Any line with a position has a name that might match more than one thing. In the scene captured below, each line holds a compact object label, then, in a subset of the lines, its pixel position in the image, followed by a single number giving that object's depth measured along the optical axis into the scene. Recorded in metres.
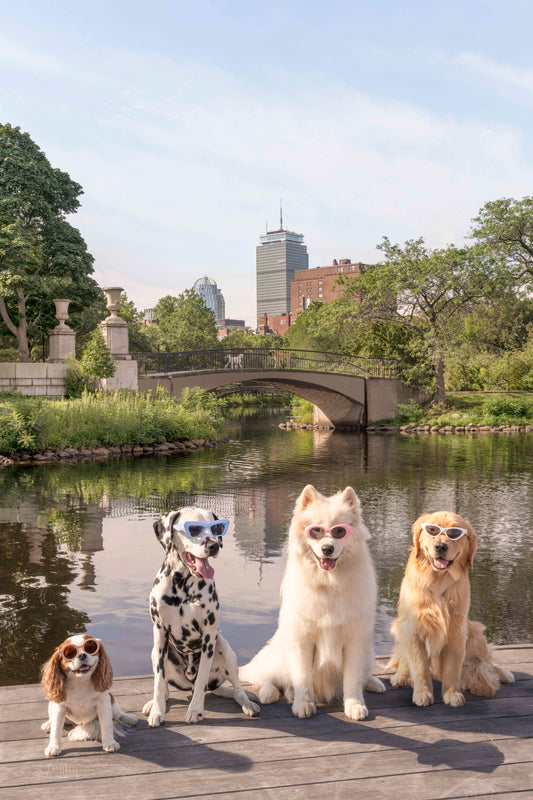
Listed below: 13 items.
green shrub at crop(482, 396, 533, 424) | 39.16
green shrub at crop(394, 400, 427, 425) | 41.22
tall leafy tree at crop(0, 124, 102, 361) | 31.17
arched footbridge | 34.38
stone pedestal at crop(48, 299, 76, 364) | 27.55
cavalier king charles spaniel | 3.22
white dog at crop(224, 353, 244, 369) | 36.91
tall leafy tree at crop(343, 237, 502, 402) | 40.31
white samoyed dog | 3.49
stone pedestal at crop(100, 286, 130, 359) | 27.44
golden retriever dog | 3.67
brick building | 175.65
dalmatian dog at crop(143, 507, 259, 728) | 3.40
